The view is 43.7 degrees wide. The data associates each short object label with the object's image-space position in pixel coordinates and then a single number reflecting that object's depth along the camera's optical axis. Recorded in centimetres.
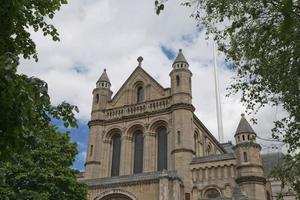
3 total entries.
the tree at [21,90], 637
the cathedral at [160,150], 3036
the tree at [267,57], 1112
